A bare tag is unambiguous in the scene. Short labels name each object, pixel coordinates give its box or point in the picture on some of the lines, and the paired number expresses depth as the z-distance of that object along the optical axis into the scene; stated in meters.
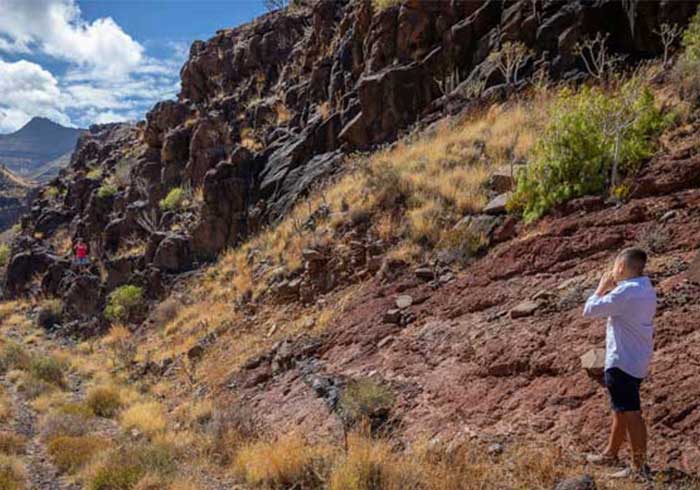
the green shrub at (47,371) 13.44
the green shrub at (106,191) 28.28
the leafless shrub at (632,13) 13.52
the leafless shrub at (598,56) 12.83
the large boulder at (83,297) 21.53
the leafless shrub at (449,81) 16.79
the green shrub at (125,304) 18.86
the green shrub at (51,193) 38.27
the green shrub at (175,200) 22.39
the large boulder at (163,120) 27.48
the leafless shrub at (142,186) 25.12
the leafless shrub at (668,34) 11.75
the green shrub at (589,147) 7.79
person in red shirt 24.03
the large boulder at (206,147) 22.23
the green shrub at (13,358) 14.70
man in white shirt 4.04
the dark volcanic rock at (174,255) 19.53
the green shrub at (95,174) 32.44
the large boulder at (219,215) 19.31
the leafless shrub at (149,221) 22.87
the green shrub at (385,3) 18.87
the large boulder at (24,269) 27.26
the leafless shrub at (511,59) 14.90
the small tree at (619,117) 7.72
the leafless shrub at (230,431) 7.02
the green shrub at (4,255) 34.86
